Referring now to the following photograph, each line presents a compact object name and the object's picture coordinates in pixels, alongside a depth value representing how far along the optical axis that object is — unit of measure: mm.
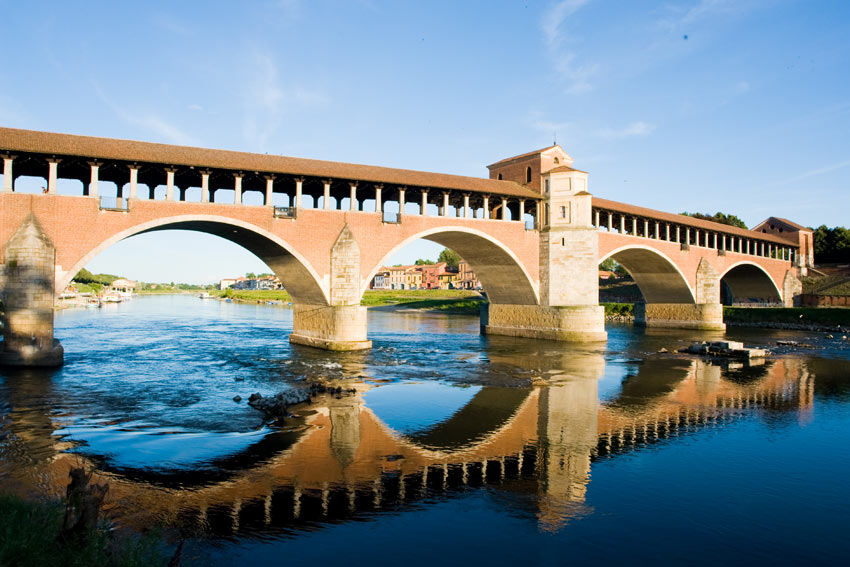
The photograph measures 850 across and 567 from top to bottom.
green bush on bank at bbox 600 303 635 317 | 65000
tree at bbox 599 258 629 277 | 101538
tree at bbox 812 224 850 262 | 79875
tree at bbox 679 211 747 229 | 90250
